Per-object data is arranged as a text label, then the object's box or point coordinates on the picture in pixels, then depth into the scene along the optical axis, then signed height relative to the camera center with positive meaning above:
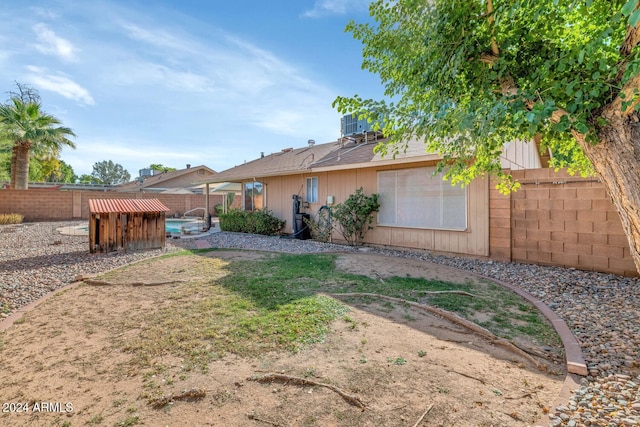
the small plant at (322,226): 10.32 -0.48
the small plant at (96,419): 2.03 -1.35
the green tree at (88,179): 61.38 +6.66
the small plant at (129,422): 1.99 -1.34
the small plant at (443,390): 2.30 -1.32
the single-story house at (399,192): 7.63 +0.59
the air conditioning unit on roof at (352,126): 12.60 +3.52
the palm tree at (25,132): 17.05 +4.49
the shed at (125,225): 8.02 -0.35
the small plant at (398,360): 2.71 -1.30
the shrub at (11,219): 15.70 -0.34
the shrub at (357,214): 9.24 -0.07
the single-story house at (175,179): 29.58 +3.19
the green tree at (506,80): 2.60 +1.47
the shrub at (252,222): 12.27 -0.43
